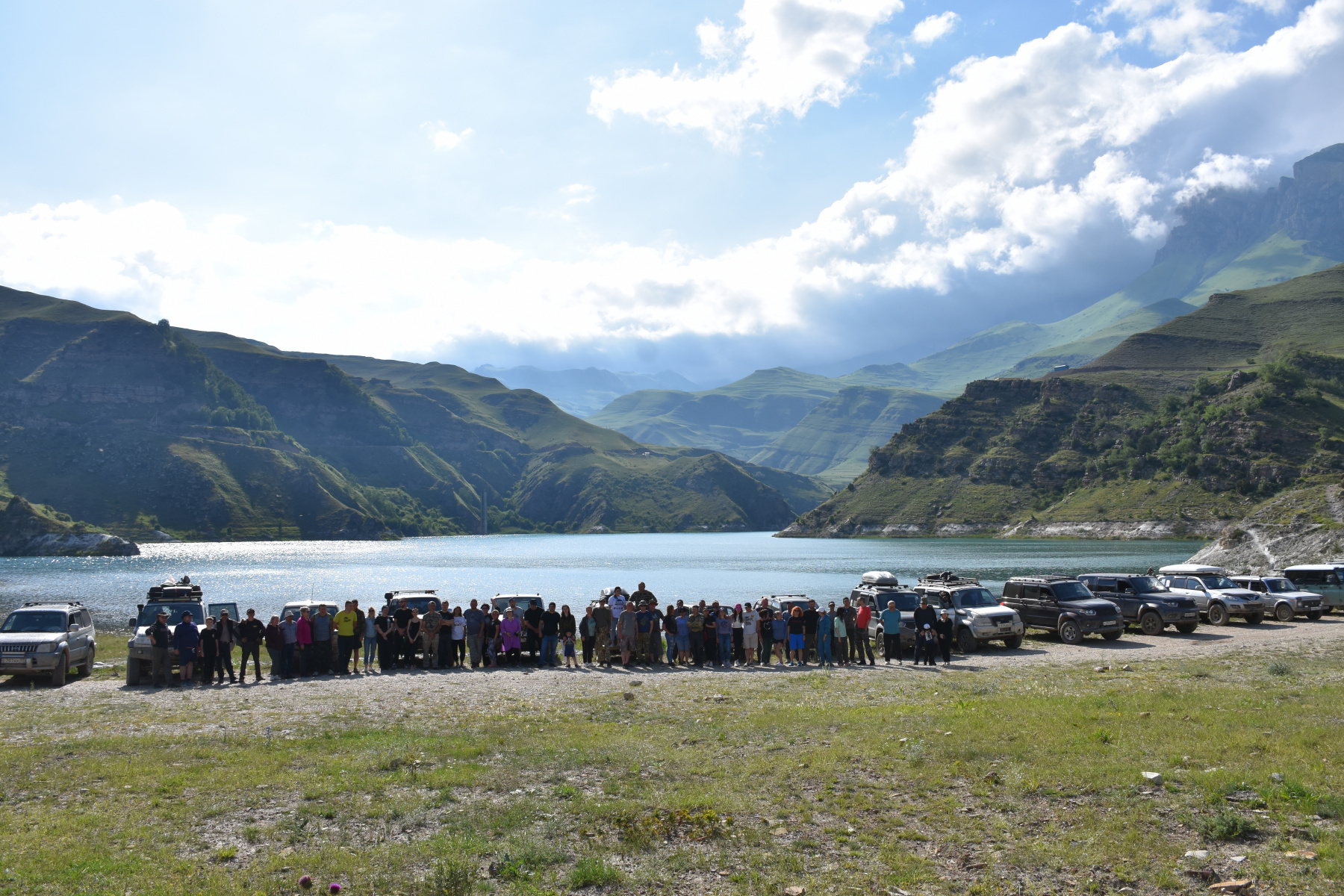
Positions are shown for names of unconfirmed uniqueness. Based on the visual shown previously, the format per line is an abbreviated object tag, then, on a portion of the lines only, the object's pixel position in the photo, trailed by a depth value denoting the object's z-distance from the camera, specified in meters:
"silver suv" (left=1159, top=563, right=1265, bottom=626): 31.70
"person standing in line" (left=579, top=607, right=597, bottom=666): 25.95
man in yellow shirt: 23.73
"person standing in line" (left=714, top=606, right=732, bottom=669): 25.39
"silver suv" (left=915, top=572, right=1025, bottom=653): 26.91
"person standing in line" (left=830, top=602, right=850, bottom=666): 25.47
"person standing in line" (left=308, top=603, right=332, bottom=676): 23.52
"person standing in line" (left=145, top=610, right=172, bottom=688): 21.44
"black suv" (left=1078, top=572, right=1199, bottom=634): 29.70
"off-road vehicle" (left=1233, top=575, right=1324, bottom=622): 33.41
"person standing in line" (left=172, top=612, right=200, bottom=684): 21.89
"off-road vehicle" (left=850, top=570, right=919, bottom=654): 27.47
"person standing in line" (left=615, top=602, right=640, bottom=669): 24.94
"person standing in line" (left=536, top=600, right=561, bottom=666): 25.16
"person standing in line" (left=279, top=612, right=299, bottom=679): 23.23
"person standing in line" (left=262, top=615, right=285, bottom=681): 23.02
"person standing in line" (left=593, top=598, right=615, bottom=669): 25.41
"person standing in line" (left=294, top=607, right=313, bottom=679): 23.25
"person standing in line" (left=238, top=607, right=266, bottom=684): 22.64
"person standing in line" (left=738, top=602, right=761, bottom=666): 25.23
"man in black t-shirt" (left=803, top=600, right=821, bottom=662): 25.92
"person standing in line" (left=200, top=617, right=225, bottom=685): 22.11
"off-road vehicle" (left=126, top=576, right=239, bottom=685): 21.61
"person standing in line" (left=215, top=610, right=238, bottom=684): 22.25
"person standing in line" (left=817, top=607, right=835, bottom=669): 25.22
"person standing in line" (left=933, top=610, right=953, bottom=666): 24.23
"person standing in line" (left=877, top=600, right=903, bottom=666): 25.39
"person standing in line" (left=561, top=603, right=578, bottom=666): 25.31
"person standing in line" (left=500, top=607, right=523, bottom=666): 25.00
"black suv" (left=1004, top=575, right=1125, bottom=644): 27.56
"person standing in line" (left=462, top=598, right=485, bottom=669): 24.97
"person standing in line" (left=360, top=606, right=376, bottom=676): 24.58
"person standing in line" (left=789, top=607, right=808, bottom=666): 25.12
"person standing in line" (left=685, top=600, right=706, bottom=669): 25.16
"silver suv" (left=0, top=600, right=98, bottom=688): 21.28
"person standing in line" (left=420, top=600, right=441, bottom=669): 24.55
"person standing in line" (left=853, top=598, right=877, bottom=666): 25.11
